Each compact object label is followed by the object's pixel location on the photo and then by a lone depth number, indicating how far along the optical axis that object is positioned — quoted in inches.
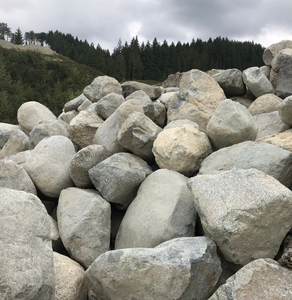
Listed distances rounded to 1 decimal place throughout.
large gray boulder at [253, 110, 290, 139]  192.2
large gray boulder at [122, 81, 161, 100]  286.2
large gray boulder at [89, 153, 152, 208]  159.3
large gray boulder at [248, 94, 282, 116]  220.5
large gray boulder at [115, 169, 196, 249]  140.4
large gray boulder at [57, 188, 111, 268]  149.2
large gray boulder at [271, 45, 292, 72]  234.2
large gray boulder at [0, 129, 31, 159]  226.7
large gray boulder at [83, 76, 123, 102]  282.2
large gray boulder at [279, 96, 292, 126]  162.7
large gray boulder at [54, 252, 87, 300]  124.0
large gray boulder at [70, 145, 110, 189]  169.5
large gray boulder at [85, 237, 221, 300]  109.6
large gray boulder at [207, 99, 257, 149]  164.6
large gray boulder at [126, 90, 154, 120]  229.7
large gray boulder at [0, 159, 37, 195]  168.9
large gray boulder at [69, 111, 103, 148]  215.6
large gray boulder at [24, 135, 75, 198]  179.0
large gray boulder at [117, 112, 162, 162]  176.9
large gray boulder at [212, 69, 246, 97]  252.5
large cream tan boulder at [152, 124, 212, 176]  161.9
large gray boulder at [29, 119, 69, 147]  226.7
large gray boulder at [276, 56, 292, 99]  228.7
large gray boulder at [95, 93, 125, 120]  235.0
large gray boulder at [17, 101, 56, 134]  277.1
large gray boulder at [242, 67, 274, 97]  236.5
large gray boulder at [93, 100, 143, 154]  193.6
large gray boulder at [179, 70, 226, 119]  231.3
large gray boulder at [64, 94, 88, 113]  318.0
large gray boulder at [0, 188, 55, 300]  91.8
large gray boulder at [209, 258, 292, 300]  100.8
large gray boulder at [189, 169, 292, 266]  116.7
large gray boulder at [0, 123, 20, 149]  261.7
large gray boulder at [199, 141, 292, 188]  142.9
